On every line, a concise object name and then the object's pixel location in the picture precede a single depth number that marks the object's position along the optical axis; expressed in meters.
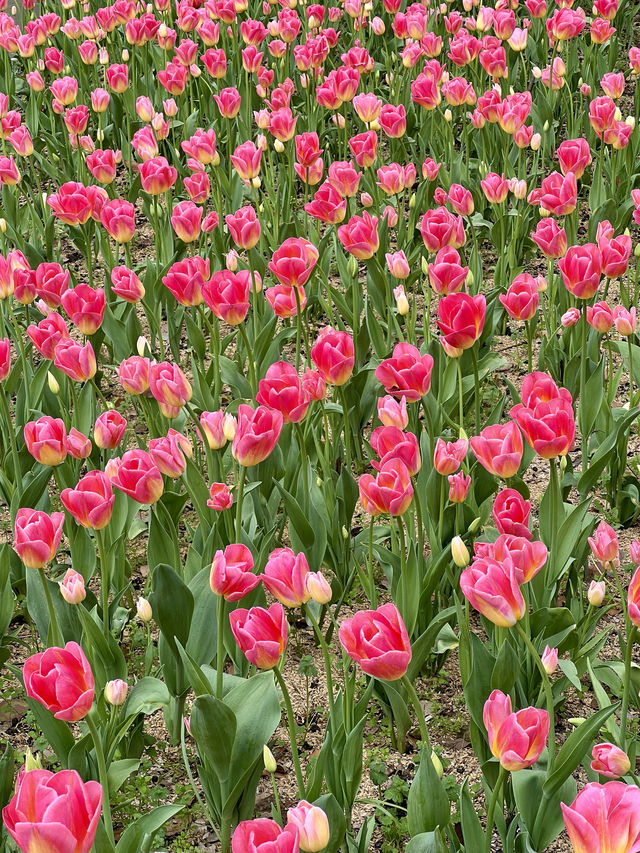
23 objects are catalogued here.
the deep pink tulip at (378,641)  1.44
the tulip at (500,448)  1.86
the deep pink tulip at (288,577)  1.64
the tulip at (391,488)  1.81
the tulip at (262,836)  1.17
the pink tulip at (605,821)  1.15
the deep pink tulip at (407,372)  2.13
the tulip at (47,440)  2.10
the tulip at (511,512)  1.69
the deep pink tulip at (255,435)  1.86
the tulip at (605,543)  1.91
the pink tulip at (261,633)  1.52
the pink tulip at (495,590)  1.48
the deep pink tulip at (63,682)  1.51
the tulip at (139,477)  1.94
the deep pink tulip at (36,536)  1.83
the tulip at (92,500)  1.92
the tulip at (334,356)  2.25
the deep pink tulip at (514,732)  1.36
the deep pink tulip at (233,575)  1.63
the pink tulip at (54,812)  1.19
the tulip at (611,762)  1.50
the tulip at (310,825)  1.33
